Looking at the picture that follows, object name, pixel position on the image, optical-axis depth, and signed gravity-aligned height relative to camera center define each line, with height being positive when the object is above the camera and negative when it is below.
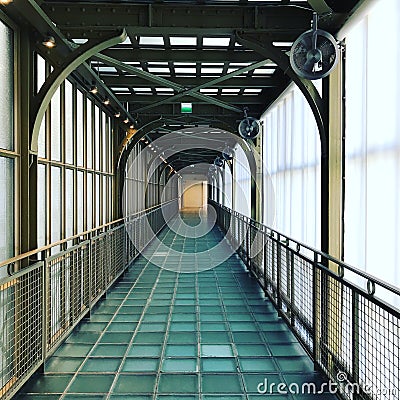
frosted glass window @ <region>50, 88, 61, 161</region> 5.39 +0.66
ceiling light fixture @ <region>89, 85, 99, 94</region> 6.62 +1.28
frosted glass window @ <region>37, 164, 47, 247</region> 4.80 -0.16
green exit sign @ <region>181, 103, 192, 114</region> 9.91 +1.54
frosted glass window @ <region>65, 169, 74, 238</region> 6.04 -0.16
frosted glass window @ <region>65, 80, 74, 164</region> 6.07 +0.78
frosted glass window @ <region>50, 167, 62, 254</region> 5.38 -0.17
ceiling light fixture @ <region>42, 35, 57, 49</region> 4.30 +1.23
